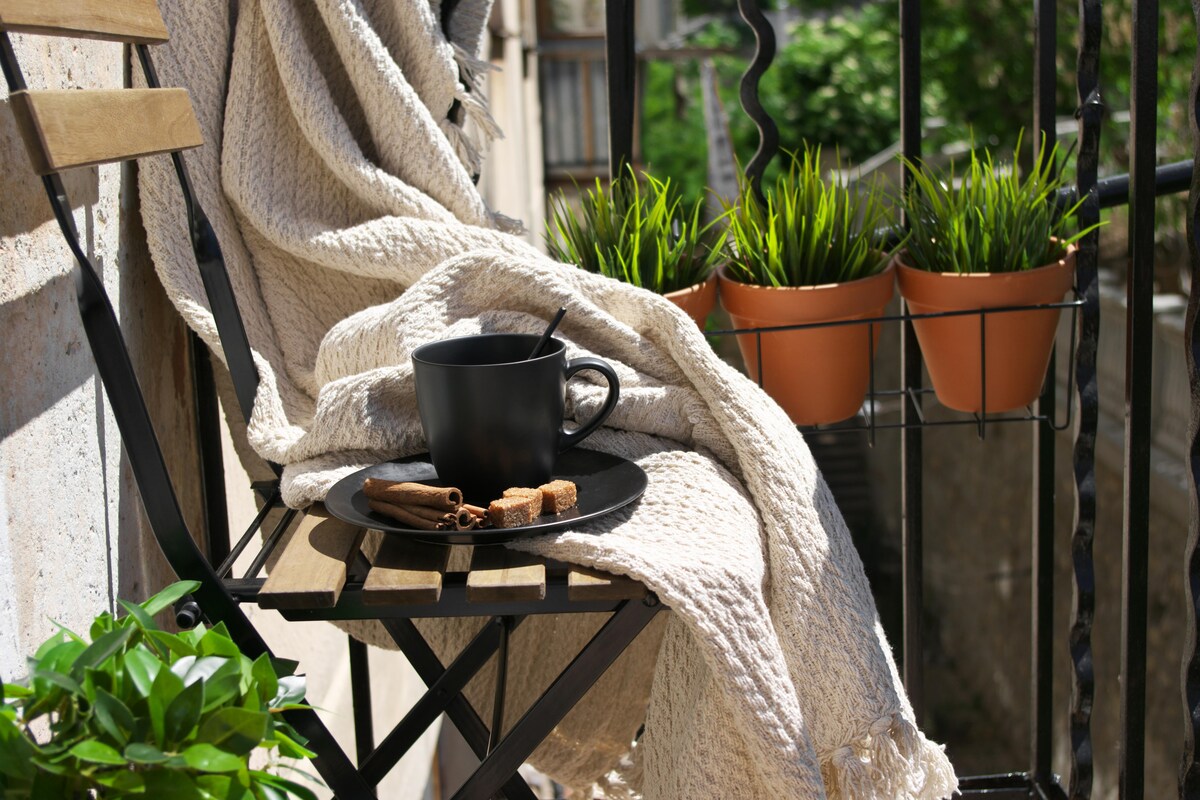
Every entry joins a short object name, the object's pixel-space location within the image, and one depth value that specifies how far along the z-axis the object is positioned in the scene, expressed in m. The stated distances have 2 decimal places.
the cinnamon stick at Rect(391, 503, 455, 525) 0.93
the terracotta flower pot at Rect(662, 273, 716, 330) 1.43
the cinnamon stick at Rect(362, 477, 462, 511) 0.94
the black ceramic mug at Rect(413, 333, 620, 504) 0.98
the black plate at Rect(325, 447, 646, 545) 0.93
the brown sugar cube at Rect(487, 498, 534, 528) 0.92
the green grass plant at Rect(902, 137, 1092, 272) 1.43
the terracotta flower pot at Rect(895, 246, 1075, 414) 1.43
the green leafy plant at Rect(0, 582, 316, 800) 0.64
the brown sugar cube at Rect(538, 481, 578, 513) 0.96
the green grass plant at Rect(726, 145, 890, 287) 1.43
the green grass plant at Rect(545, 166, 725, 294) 1.43
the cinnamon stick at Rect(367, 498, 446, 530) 0.93
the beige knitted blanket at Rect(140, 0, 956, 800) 1.00
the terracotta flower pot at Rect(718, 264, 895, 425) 1.42
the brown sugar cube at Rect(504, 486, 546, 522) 0.94
